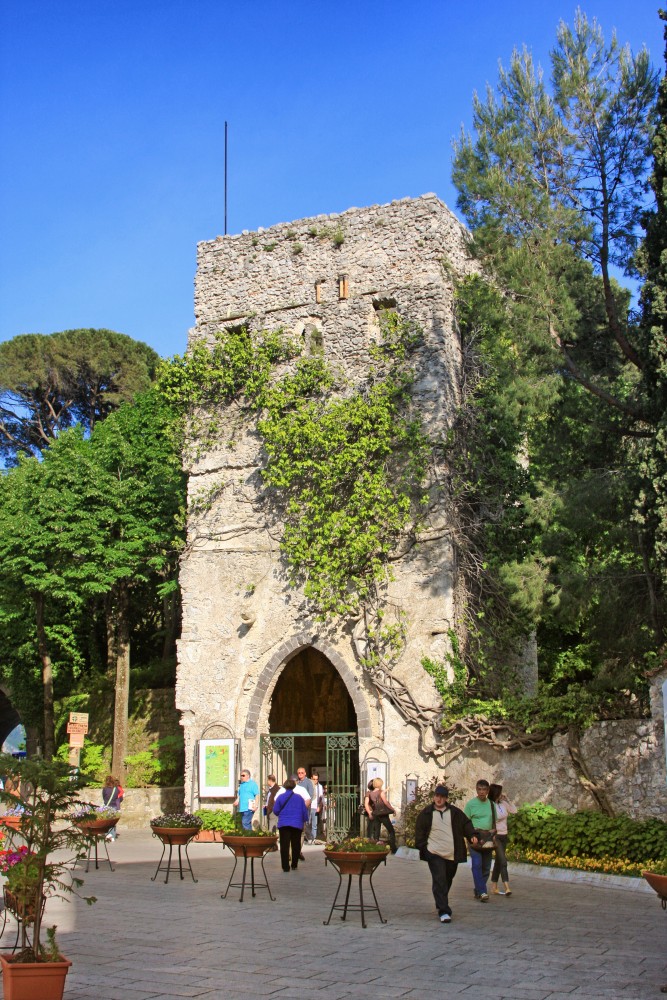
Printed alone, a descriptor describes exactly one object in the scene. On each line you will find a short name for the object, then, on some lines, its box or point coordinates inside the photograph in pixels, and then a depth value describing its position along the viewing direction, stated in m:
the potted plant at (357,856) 9.16
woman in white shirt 11.12
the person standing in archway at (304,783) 15.22
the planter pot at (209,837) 17.52
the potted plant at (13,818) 11.09
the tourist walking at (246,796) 15.84
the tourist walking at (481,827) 10.70
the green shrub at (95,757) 23.36
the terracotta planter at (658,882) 7.17
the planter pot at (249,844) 10.62
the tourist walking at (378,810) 13.84
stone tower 16.70
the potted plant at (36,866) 5.88
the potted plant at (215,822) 17.42
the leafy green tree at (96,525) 23.09
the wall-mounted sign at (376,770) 16.08
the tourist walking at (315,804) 17.00
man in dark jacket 9.34
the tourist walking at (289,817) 12.70
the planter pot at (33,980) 5.84
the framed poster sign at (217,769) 17.62
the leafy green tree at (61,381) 38.59
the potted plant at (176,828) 12.04
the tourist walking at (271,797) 14.64
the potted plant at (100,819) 6.95
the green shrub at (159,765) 22.67
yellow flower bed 11.89
